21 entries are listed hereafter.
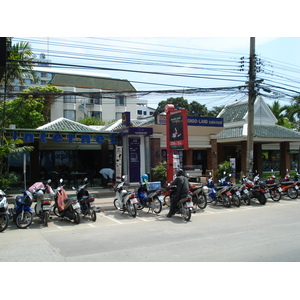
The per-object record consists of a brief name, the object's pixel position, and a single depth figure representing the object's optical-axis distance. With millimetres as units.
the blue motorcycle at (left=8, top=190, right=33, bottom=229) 9531
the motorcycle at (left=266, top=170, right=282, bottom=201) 14789
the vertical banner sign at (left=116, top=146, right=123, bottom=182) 14372
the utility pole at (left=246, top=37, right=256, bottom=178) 16734
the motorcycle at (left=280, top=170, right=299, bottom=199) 15633
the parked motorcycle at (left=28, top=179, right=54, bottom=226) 9938
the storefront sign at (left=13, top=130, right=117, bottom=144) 15367
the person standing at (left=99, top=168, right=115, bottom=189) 17328
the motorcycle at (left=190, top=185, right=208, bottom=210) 12742
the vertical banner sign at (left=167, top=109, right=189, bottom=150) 13515
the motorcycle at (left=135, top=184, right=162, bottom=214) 11648
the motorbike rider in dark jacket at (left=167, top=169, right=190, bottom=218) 10711
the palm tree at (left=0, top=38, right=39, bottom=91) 14286
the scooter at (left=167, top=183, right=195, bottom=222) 10355
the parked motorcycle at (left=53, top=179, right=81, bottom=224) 10156
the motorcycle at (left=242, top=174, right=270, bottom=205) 13820
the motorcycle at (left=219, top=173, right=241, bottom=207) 13336
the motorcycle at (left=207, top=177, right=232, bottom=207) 13359
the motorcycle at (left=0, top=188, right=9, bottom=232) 9039
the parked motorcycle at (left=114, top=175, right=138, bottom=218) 11133
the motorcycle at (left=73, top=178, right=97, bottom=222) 10562
